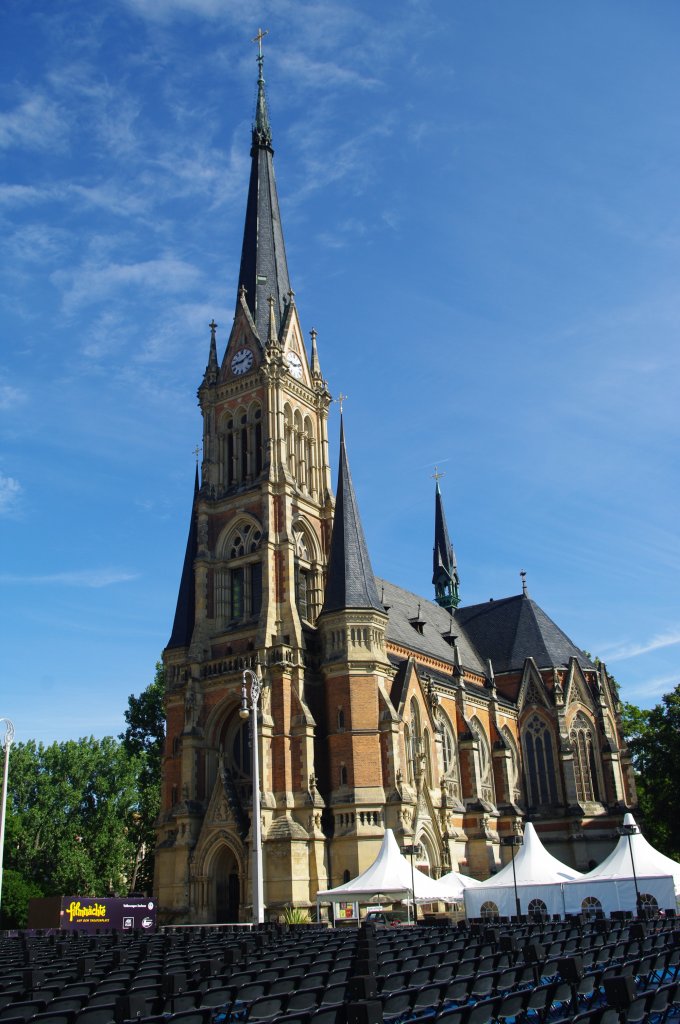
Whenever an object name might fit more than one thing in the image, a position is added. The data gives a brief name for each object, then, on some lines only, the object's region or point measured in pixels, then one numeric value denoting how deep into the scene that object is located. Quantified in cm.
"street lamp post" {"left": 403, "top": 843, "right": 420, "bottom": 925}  3048
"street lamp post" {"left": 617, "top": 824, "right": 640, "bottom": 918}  2752
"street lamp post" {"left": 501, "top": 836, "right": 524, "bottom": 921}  5166
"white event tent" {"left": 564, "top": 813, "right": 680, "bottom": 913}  2834
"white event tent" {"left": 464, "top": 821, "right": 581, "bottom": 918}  3095
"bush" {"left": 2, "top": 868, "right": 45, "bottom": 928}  4753
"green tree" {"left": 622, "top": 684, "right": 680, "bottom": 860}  5172
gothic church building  4159
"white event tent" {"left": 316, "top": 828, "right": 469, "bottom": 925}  3048
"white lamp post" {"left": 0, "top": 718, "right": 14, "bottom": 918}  3456
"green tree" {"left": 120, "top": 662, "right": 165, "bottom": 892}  5622
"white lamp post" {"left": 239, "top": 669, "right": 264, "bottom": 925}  3127
